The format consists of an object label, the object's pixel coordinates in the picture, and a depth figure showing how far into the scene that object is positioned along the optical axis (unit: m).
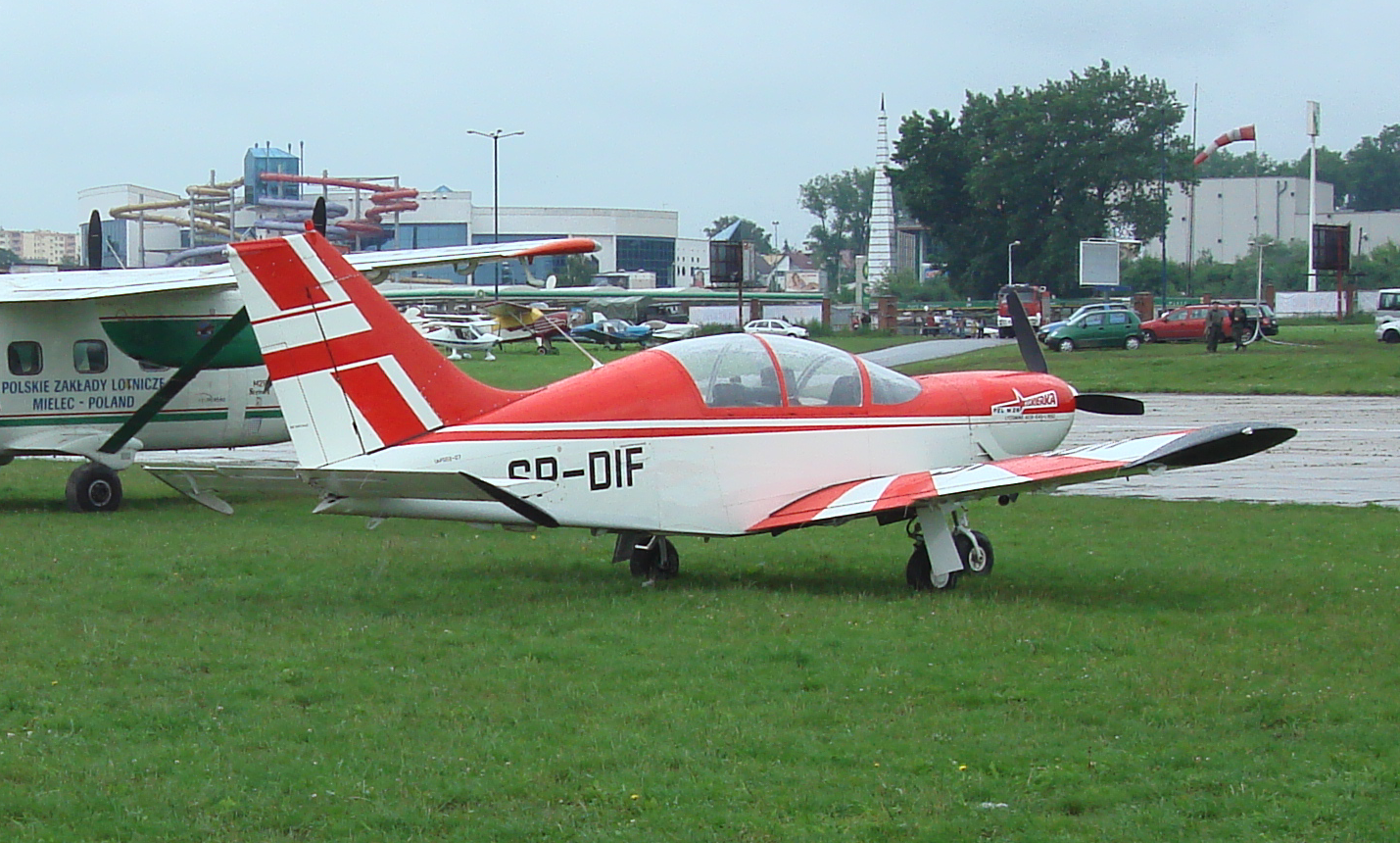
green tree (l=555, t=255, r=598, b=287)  147.38
